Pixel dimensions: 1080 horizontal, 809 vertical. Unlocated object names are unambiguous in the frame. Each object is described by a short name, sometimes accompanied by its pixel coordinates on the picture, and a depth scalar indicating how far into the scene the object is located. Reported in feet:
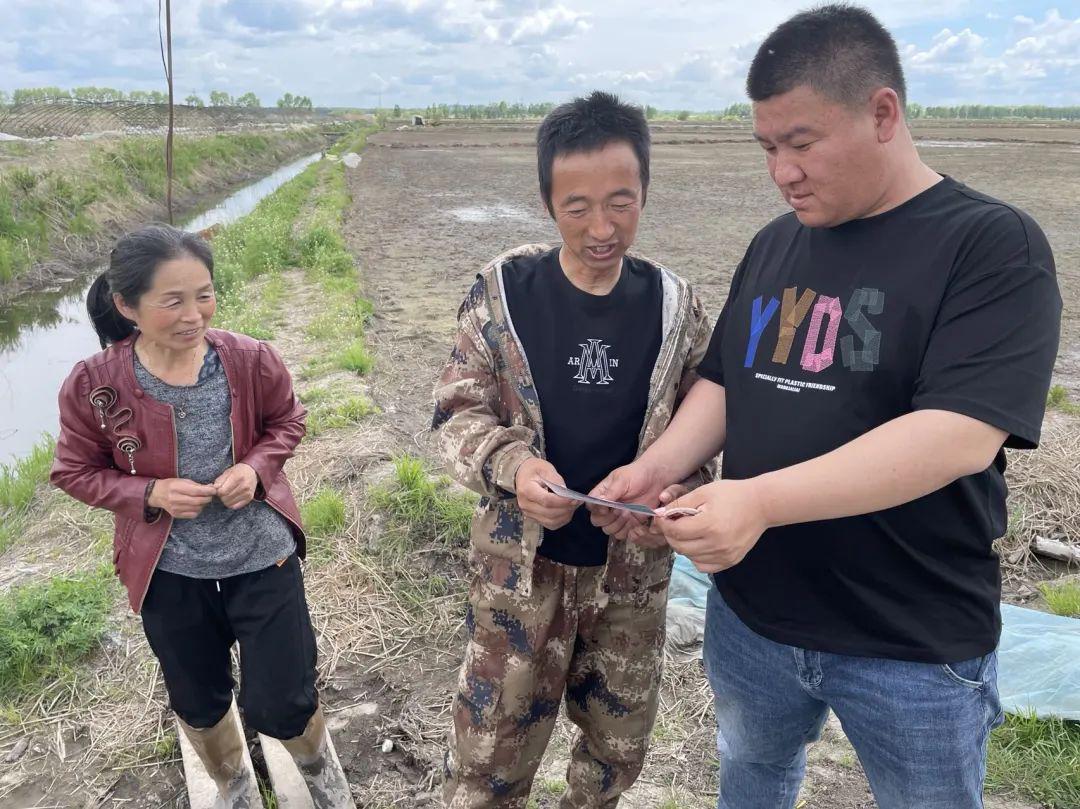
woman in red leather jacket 6.82
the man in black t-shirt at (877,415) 4.21
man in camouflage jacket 6.20
